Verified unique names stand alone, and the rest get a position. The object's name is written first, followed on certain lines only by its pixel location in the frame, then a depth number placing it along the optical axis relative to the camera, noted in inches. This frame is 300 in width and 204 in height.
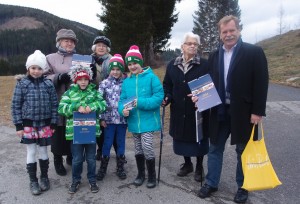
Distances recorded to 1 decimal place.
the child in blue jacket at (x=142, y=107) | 157.9
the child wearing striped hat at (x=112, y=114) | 169.0
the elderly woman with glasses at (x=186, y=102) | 159.5
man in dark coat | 133.5
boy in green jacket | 154.3
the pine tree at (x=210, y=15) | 1674.5
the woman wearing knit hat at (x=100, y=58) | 182.5
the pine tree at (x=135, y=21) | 827.4
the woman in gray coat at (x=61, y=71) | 172.4
